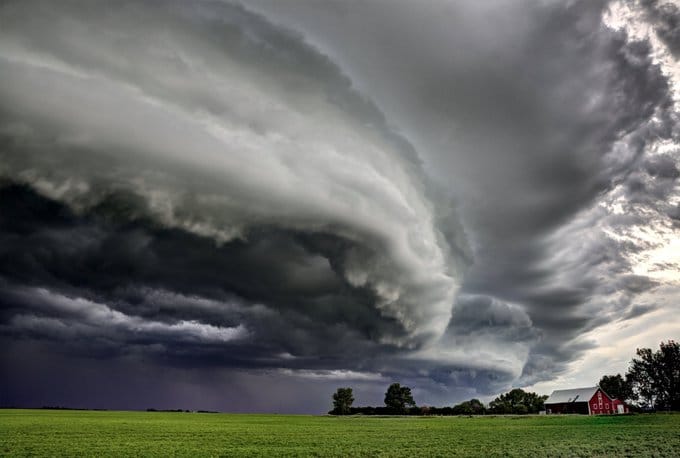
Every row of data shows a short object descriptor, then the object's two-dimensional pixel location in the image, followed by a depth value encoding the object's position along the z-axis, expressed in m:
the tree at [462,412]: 192.62
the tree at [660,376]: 162.88
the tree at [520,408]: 188.90
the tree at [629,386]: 188.89
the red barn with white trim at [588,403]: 154.75
